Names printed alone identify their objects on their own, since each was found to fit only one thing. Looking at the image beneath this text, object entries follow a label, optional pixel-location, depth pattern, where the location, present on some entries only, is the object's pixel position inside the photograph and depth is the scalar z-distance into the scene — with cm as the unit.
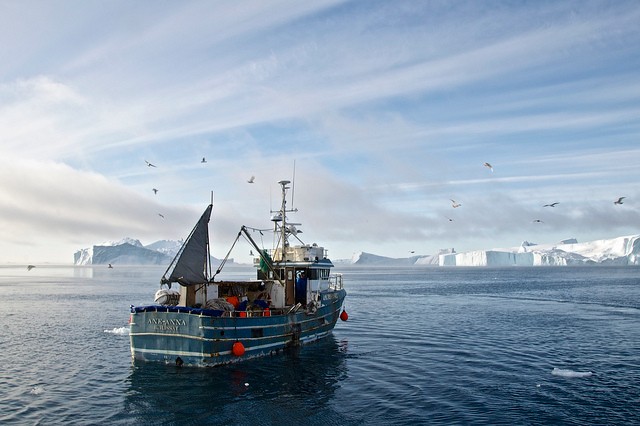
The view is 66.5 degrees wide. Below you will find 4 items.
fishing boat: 2948
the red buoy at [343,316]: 4925
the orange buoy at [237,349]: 3056
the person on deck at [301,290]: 4100
